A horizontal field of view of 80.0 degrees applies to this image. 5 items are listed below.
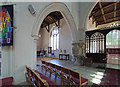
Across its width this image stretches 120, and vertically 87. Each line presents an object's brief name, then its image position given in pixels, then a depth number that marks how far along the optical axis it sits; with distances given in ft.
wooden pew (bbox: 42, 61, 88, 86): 5.35
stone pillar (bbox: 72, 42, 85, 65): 16.71
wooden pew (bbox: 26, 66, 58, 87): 3.77
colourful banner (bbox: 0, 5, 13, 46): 6.78
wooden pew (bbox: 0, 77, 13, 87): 4.99
